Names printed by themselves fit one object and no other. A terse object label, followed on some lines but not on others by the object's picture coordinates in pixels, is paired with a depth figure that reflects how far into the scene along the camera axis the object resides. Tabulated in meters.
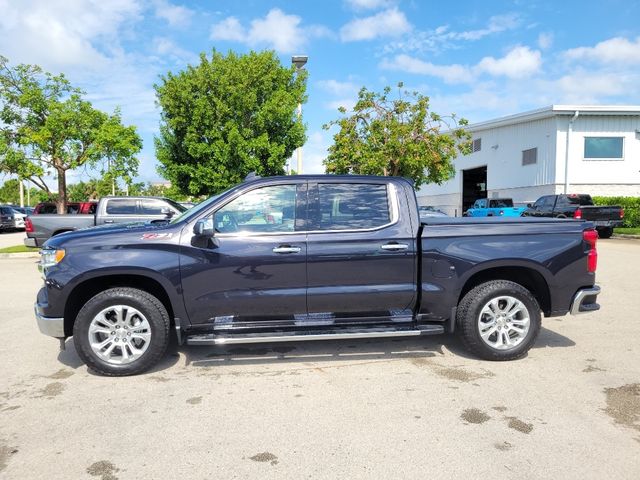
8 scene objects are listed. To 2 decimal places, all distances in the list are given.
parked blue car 23.52
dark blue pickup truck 4.51
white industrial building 27.39
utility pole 16.73
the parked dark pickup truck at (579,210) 18.66
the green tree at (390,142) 24.09
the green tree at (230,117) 18.89
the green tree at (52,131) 17.84
